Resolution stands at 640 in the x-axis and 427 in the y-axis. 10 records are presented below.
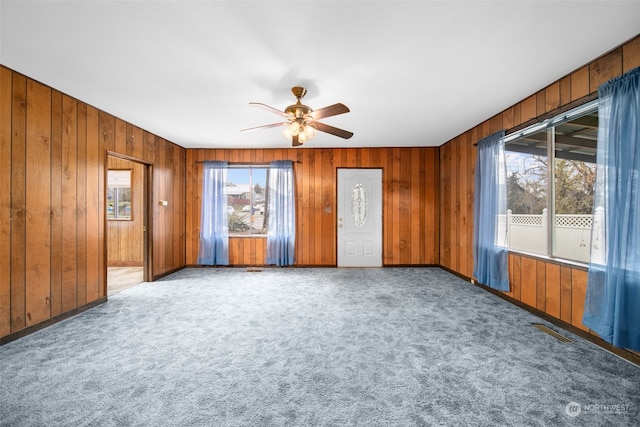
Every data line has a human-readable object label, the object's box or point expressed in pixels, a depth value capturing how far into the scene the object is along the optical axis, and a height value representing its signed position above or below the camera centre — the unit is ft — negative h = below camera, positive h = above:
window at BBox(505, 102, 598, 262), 9.08 +1.54
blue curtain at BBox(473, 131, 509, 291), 11.55 -0.12
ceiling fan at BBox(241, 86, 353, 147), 8.69 +3.31
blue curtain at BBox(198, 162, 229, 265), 18.20 -0.50
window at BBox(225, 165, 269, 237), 18.88 +0.95
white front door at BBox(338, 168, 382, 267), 18.52 -0.42
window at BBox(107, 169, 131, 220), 19.16 +1.16
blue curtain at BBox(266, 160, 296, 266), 18.17 -0.49
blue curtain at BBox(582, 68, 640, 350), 6.56 -0.15
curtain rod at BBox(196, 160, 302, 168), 18.63 +3.38
